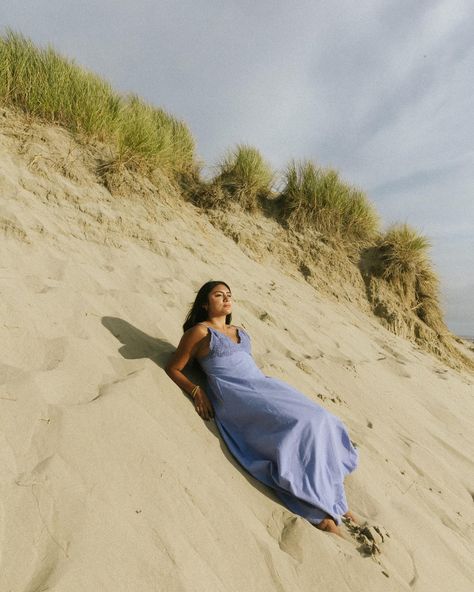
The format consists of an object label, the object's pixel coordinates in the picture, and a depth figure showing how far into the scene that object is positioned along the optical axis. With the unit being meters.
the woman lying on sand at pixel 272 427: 2.18
